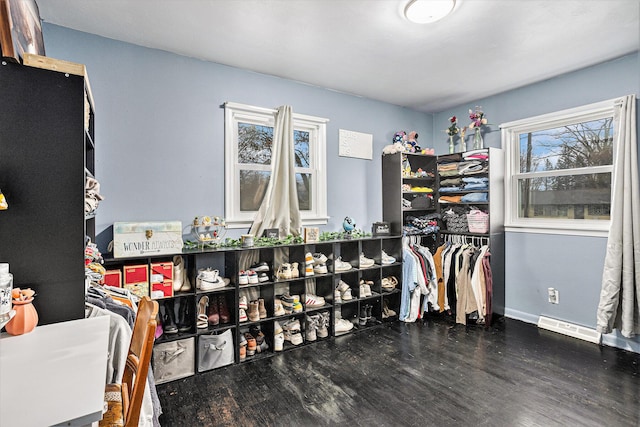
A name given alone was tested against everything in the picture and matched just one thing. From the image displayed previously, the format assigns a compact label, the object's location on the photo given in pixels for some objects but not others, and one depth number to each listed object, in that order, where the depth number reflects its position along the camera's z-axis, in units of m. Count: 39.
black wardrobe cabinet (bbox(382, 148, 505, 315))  3.63
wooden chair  1.12
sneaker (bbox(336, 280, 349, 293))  3.36
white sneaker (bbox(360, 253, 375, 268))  3.43
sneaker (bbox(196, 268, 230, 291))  2.55
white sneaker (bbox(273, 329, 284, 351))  2.81
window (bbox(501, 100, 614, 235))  3.11
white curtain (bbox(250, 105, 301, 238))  3.09
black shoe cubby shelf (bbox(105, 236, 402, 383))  2.44
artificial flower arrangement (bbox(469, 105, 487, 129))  3.80
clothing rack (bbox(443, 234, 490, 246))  3.79
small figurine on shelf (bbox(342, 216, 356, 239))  3.55
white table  0.73
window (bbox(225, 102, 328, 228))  3.04
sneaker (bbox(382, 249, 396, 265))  3.61
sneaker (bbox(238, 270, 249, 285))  2.70
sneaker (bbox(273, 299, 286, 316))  2.86
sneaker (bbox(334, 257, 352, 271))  3.28
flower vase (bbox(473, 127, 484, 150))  3.83
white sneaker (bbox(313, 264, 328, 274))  3.17
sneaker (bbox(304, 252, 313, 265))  3.04
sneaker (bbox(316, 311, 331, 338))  3.12
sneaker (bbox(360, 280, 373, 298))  3.45
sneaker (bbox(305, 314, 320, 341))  3.03
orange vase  1.16
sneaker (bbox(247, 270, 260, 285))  2.77
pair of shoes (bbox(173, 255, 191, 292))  2.49
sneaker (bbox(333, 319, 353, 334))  3.21
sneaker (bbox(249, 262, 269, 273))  2.85
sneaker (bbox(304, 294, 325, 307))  3.06
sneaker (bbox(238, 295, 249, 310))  2.75
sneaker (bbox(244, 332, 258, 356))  2.73
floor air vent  3.00
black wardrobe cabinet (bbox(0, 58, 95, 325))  1.28
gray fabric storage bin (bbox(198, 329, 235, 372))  2.49
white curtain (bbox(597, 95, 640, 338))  2.72
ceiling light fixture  2.03
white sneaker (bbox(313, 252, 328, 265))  3.16
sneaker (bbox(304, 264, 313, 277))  3.04
